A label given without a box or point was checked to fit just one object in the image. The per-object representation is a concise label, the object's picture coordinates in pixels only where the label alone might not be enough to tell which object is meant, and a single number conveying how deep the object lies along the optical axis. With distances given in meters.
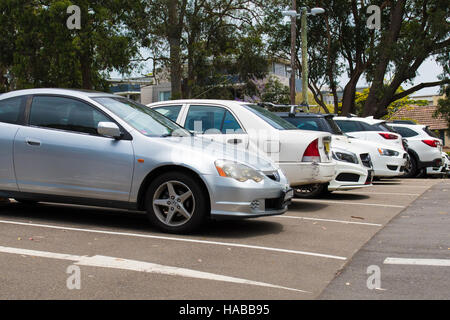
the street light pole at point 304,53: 22.84
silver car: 6.68
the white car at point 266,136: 8.87
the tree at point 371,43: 25.08
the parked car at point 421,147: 16.95
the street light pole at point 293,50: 23.39
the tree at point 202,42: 28.41
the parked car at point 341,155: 10.65
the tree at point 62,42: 25.42
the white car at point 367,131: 14.58
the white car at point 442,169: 17.22
